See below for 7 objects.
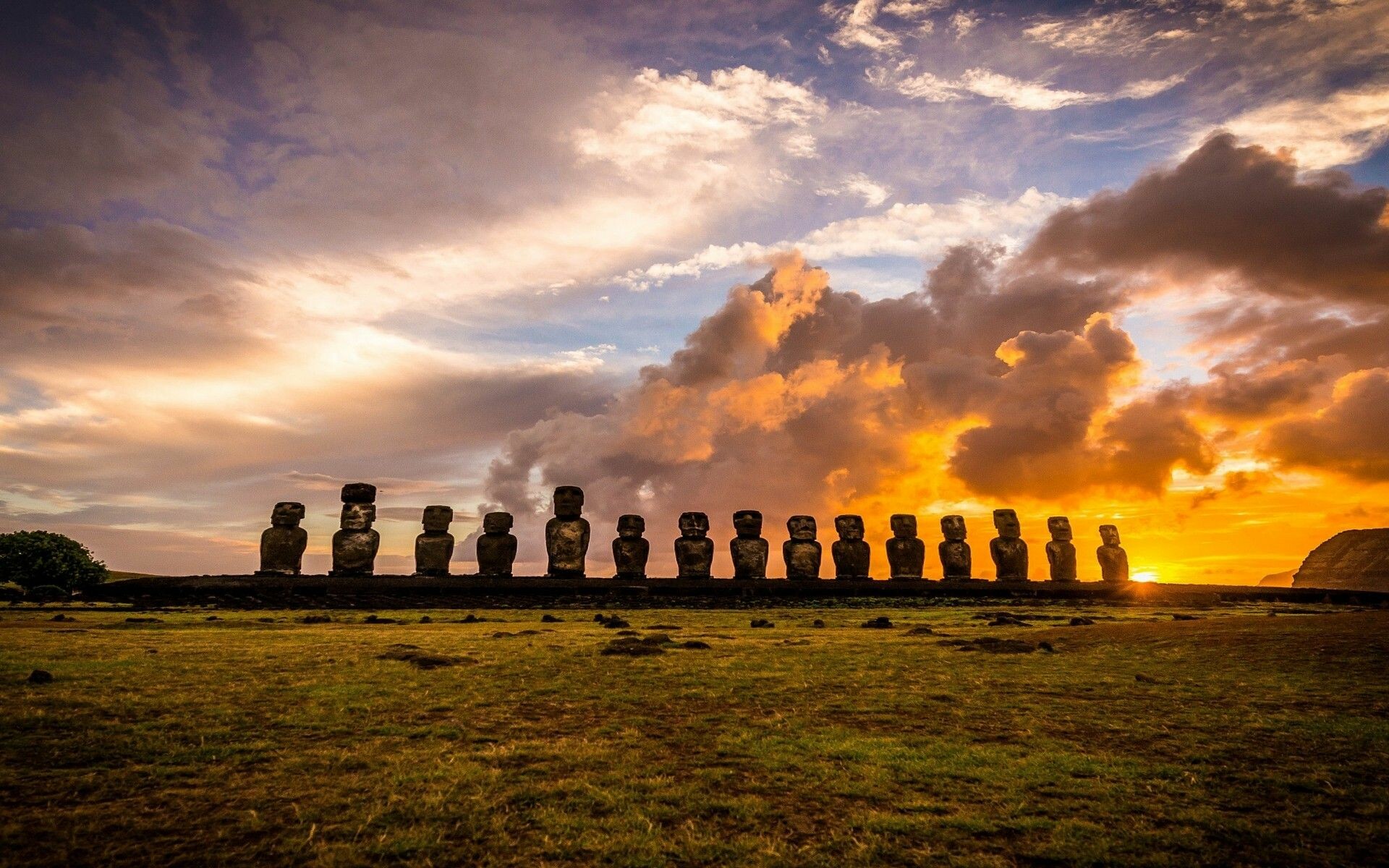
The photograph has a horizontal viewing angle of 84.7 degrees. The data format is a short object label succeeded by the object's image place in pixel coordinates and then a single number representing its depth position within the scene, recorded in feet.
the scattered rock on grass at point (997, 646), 38.04
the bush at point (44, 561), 88.48
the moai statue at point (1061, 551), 115.44
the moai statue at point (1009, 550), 111.14
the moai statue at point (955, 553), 108.68
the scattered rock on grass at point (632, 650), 36.47
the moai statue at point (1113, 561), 119.75
